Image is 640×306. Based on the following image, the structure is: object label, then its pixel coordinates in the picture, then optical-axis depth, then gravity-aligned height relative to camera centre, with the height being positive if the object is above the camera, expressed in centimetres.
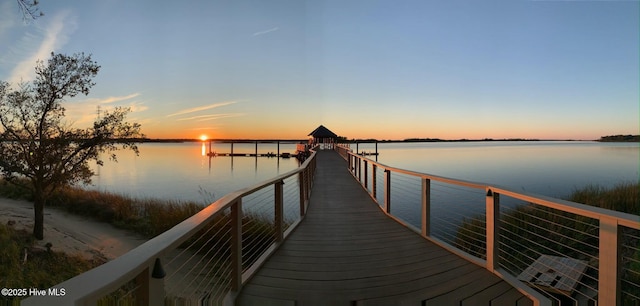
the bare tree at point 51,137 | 827 +34
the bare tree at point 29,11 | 420 +188
